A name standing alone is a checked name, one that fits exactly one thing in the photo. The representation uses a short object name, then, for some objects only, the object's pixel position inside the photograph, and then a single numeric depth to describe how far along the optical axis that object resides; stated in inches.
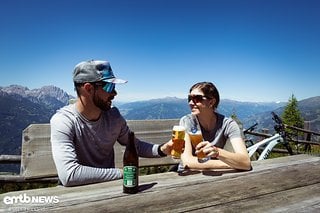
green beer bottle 54.8
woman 91.1
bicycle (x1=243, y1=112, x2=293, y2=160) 205.2
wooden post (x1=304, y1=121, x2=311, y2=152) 412.5
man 74.2
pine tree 1839.6
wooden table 47.4
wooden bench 89.3
